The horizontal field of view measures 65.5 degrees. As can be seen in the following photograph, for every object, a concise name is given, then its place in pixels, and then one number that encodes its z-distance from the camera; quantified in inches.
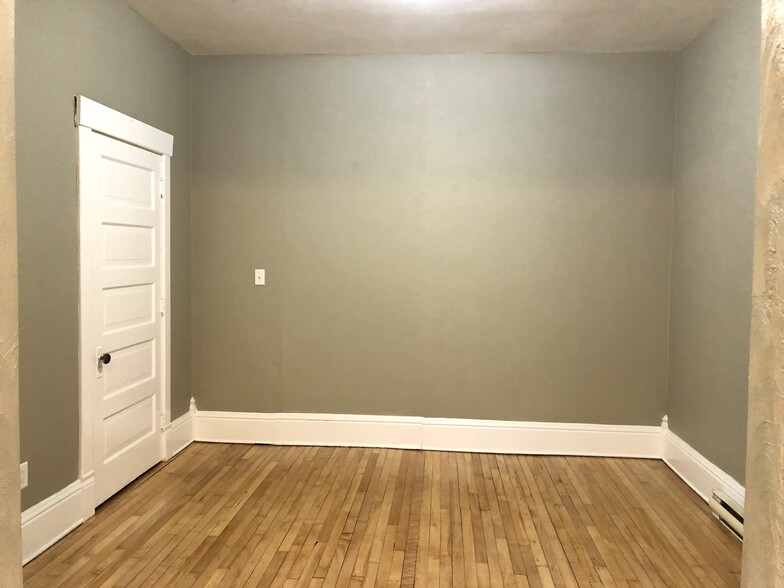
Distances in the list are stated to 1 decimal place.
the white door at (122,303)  124.7
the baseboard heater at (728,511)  117.0
